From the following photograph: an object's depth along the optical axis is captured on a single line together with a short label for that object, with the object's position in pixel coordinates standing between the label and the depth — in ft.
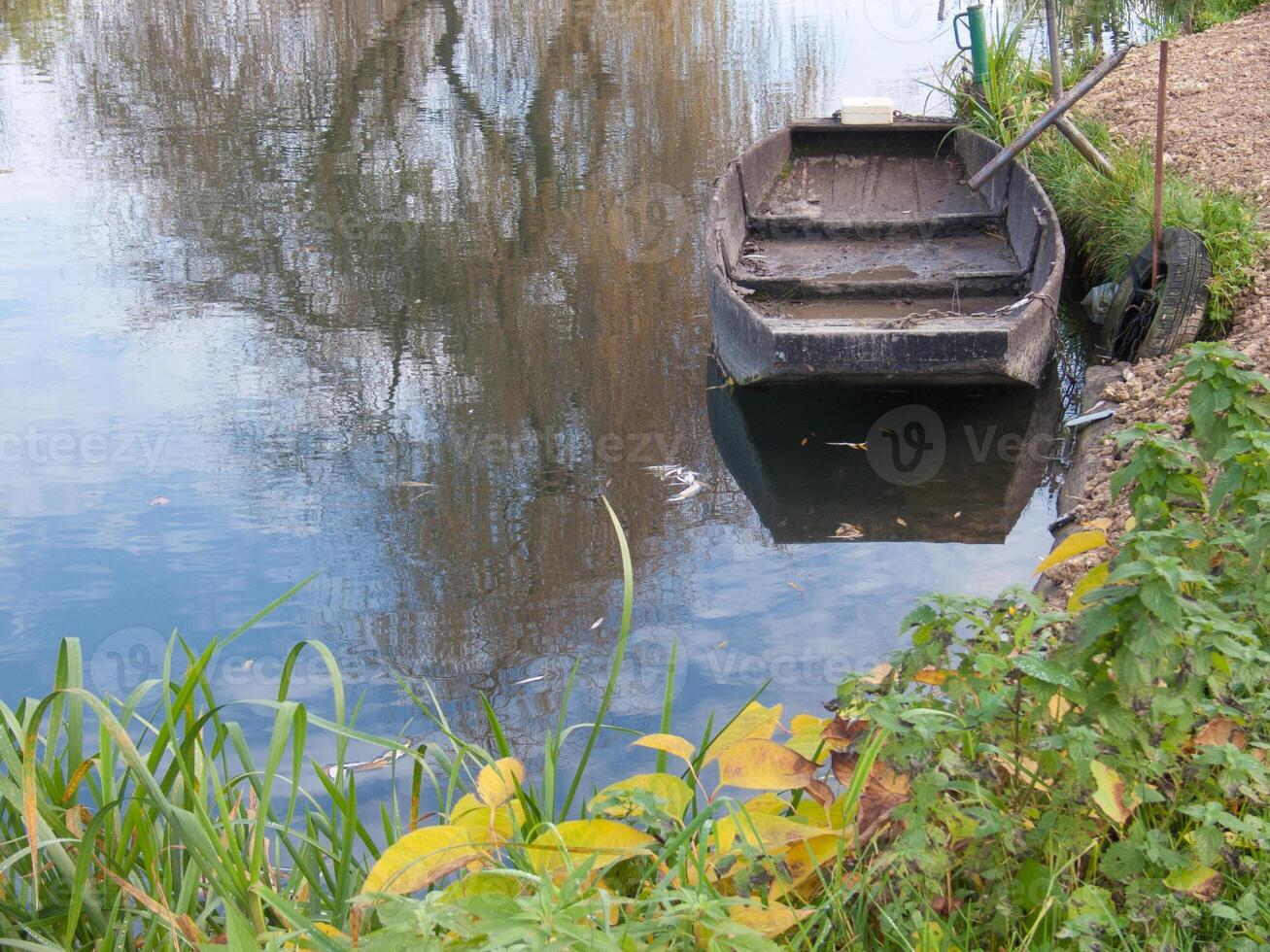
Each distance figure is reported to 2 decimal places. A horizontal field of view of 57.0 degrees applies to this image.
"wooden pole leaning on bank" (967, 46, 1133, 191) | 19.67
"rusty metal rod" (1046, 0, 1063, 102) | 24.91
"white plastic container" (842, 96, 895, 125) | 26.68
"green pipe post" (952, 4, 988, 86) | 28.68
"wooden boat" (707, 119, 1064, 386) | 15.81
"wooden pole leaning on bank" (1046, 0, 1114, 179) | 22.29
